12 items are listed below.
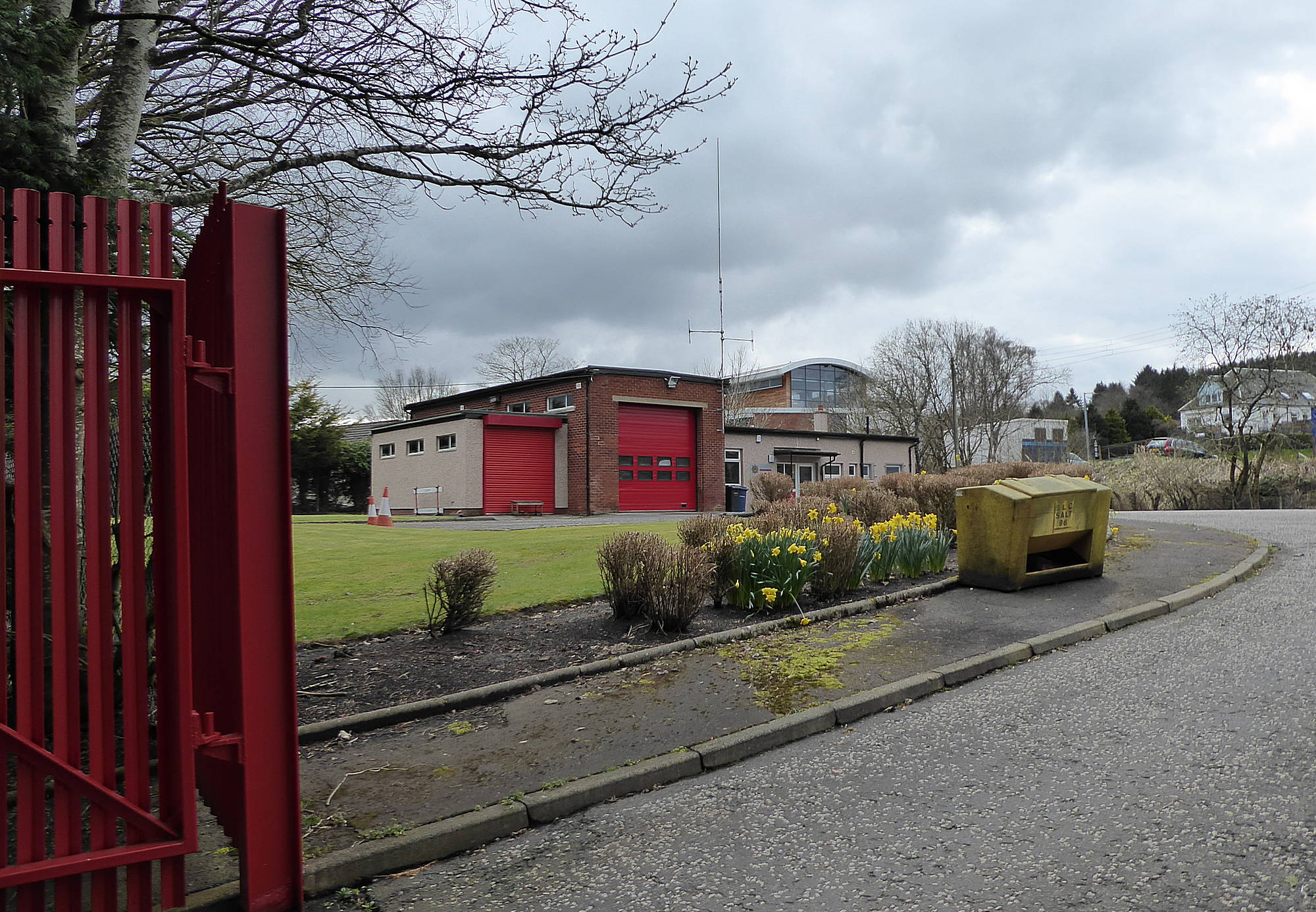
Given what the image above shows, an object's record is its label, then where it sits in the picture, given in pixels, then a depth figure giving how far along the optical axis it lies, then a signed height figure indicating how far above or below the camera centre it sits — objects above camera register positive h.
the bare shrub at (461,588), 6.88 -0.96
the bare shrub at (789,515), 8.55 -0.50
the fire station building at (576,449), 28.75 +1.06
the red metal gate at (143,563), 2.65 -0.28
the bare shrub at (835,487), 13.97 -0.30
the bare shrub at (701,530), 8.75 -0.63
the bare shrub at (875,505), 10.94 -0.49
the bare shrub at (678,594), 6.78 -1.03
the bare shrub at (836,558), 7.89 -0.87
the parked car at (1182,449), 29.12 +0.59
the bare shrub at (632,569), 6.96 -0.84
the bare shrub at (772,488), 18.64 -0.37
